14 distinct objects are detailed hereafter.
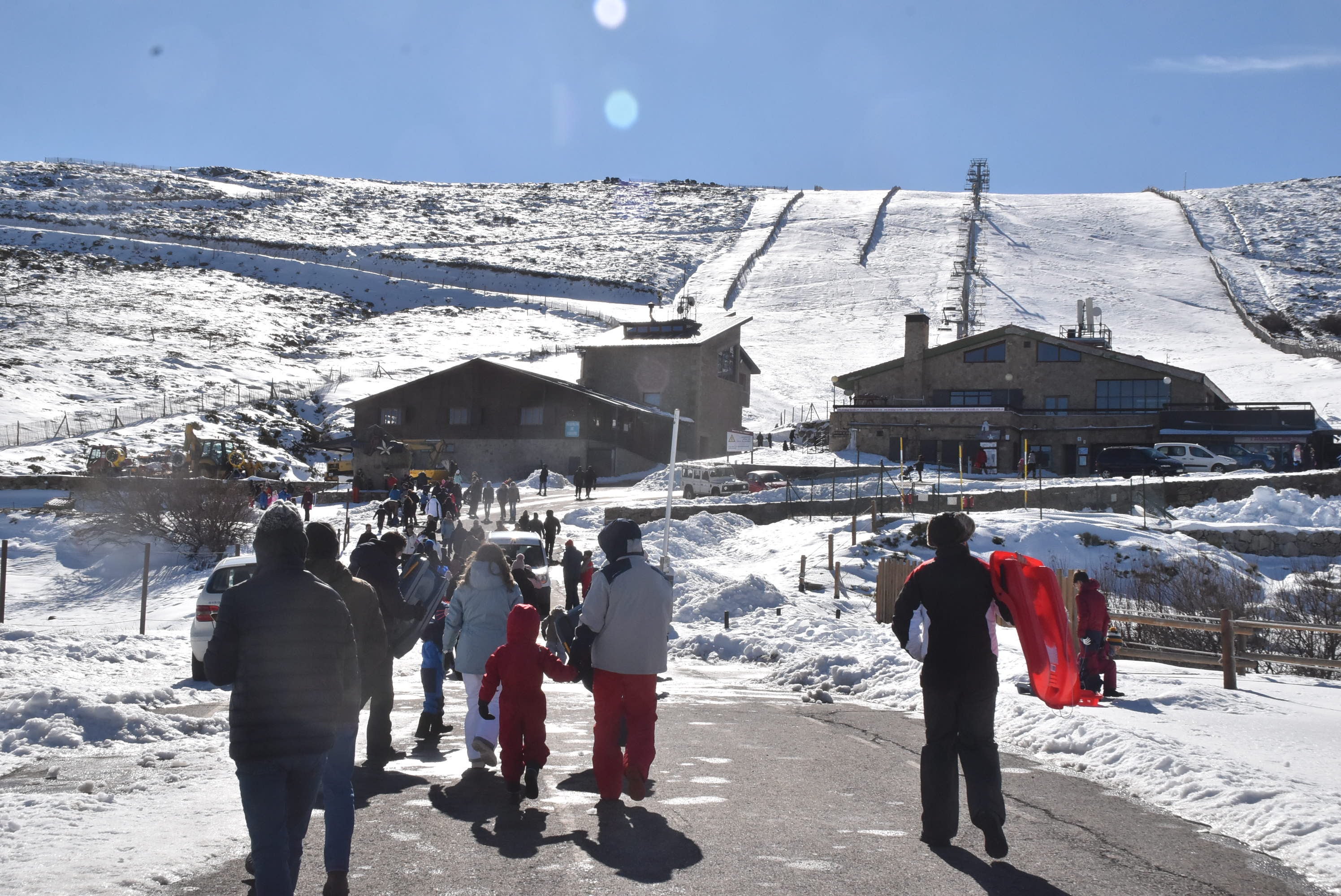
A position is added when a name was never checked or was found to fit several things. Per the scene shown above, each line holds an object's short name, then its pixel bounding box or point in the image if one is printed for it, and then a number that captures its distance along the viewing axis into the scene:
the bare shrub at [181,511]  26.62
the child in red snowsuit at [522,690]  7.22
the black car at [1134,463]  40.28
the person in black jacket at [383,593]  7.86
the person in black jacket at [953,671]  5.99
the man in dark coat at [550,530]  27.00
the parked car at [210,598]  12.29
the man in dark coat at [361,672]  5.02
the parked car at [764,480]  38.84
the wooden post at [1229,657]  12.18
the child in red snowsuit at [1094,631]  11.72
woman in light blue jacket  8.20
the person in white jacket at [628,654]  7.05
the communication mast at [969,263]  79.30
